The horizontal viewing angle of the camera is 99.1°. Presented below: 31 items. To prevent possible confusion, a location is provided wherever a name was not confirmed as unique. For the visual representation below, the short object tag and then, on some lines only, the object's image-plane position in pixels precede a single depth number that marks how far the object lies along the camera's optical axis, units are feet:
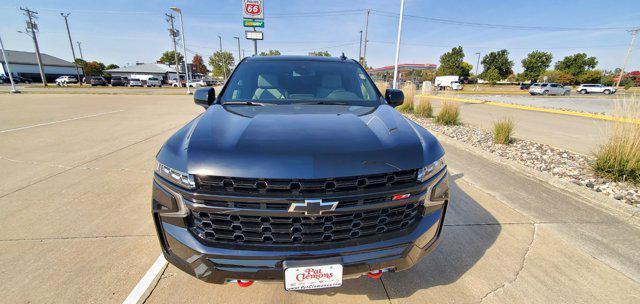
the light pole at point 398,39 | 50.08
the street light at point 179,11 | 82.43
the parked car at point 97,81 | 132.67
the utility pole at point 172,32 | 144.14
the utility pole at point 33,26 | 132.36
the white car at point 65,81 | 140.97
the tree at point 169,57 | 301.88
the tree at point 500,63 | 214.48
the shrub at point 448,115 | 28.71
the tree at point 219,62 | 252.50
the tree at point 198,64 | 317.91
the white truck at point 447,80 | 193.57
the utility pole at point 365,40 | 112.12
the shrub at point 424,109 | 34.68
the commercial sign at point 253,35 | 58.05
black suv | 4.58
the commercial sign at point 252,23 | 58.75
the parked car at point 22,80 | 158.04
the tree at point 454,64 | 225.35
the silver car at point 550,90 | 110.63
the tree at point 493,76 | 200.23
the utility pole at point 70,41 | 159.20
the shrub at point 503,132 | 20.13
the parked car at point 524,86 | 168.86
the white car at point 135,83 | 149.69
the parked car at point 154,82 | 154.43
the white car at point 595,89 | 128.57
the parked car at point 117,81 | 131.54
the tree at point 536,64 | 194.37
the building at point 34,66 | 192.54
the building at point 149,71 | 235.61
